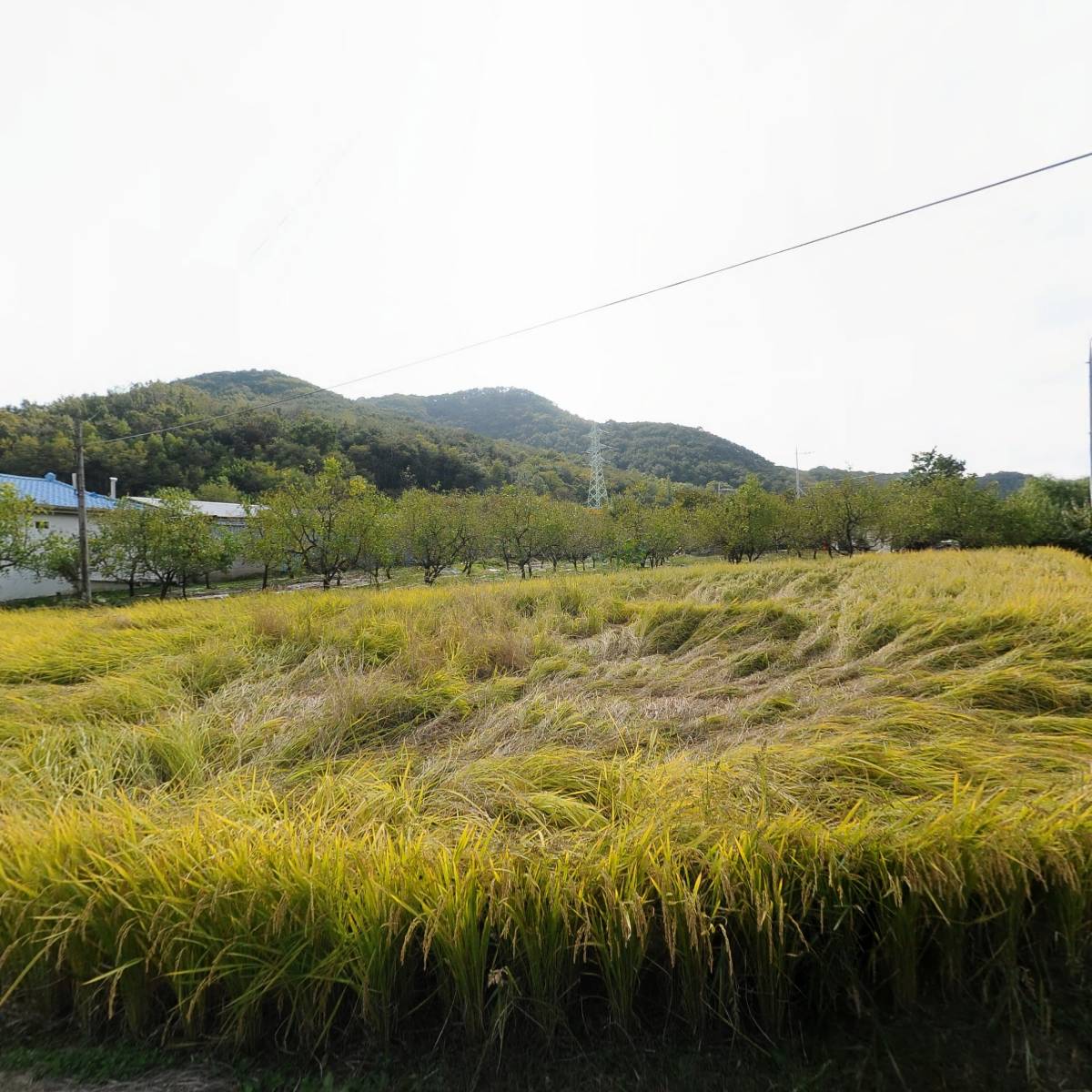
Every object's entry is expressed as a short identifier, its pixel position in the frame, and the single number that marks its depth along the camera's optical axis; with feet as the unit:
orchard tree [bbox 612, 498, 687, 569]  82.38
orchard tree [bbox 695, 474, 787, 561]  77.92
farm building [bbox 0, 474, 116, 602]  65.72
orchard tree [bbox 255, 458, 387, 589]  56.18
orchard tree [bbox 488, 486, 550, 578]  77.20
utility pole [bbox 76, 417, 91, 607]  52.37
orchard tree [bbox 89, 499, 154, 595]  60.80
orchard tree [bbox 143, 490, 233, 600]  59.72
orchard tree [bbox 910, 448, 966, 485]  143.33
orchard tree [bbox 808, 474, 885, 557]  77.61
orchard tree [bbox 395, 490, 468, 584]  68.33
